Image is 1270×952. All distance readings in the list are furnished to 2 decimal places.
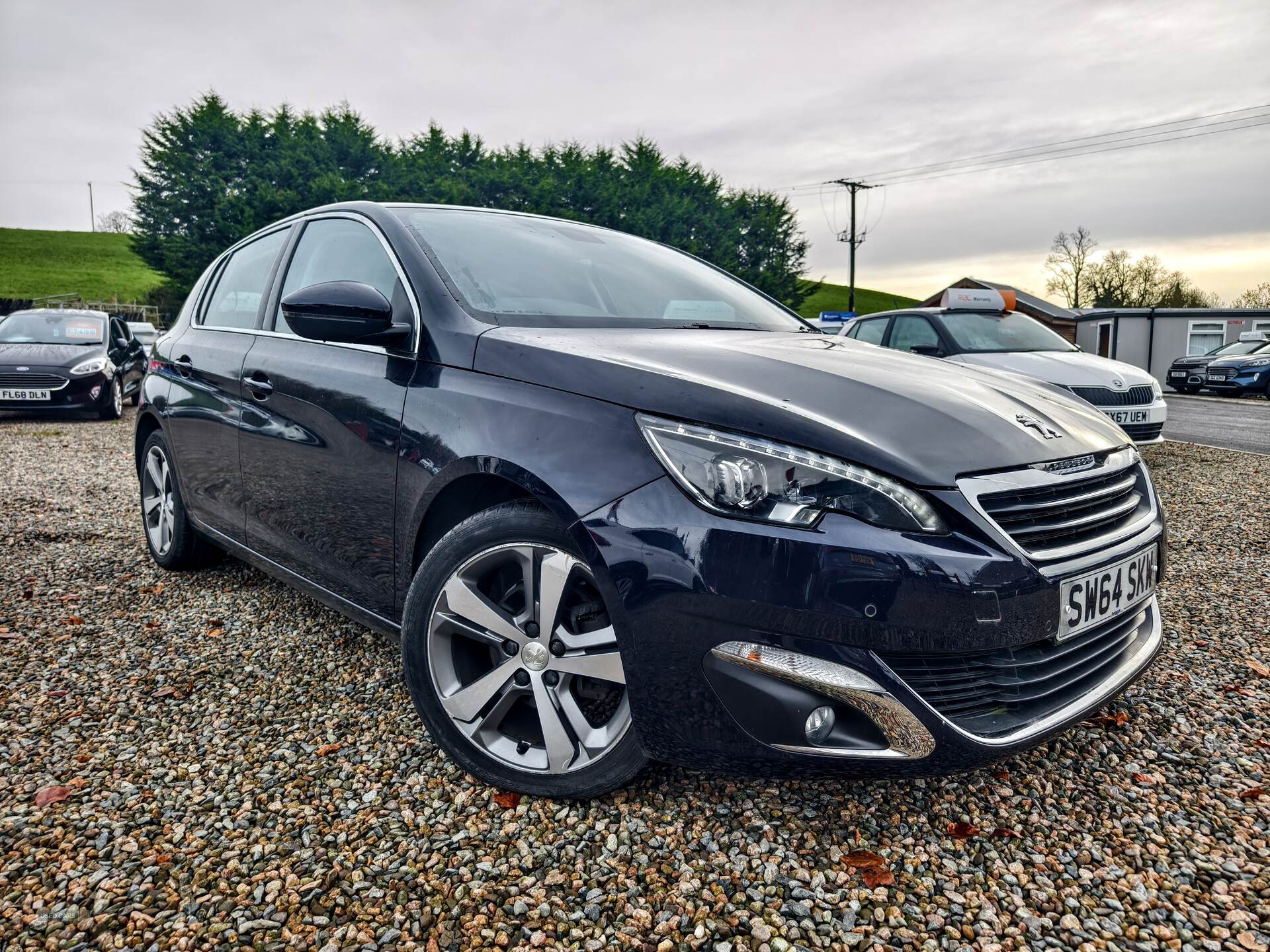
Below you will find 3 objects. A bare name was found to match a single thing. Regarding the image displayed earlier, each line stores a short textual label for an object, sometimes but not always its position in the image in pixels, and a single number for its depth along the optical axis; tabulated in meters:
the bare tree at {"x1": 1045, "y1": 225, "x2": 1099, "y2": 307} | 54.12
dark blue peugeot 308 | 1.66
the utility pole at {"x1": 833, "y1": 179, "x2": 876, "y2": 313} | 41.25
